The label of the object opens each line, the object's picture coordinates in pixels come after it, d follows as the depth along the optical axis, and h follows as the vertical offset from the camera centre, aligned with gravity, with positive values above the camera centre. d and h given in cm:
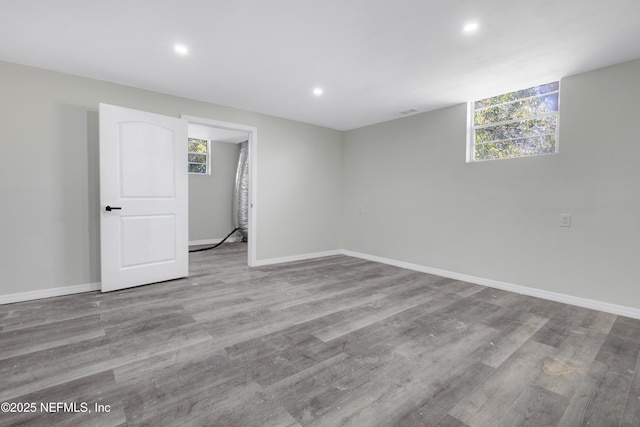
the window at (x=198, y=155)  704 +114
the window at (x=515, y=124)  341 +104
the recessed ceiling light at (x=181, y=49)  265 +141
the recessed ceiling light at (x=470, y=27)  226 +141
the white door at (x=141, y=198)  335 +5
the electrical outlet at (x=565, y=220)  320 -13
